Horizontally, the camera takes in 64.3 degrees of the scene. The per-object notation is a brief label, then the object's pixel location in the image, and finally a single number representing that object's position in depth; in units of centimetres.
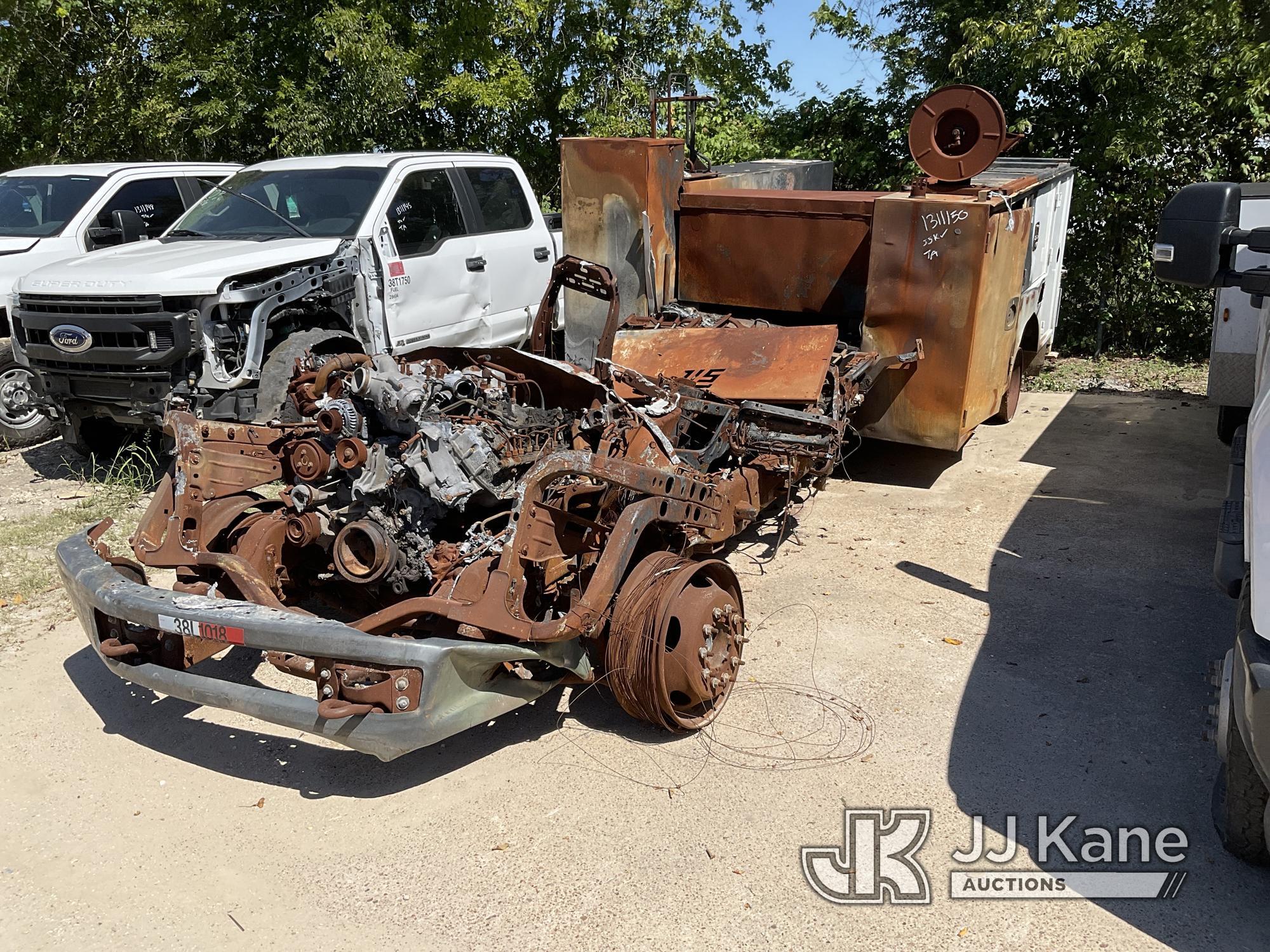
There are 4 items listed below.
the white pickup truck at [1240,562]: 263
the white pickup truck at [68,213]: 810
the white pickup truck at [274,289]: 627
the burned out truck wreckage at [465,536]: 338
